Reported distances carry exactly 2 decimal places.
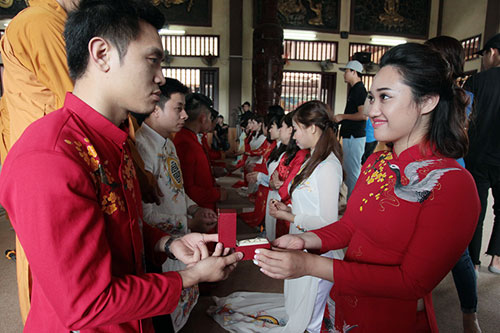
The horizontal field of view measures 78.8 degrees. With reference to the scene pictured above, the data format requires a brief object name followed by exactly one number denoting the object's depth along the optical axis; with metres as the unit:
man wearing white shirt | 1.73
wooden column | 6.25
